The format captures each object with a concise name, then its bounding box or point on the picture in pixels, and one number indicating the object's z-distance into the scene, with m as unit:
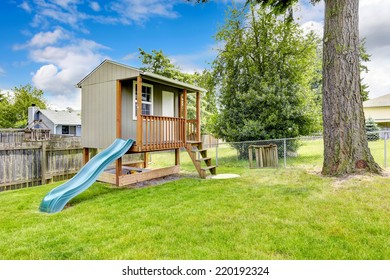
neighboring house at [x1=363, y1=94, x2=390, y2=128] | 24.27
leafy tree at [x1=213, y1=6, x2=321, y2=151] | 10.38
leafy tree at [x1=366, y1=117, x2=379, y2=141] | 17.06
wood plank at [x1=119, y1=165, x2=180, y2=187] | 6.45
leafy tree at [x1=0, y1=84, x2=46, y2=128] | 25.97
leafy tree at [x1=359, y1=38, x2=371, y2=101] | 27.00
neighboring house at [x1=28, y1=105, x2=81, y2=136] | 24.34
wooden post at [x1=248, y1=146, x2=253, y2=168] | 8.81
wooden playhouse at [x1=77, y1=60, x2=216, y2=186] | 6.45
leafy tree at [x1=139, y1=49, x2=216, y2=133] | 18.95
